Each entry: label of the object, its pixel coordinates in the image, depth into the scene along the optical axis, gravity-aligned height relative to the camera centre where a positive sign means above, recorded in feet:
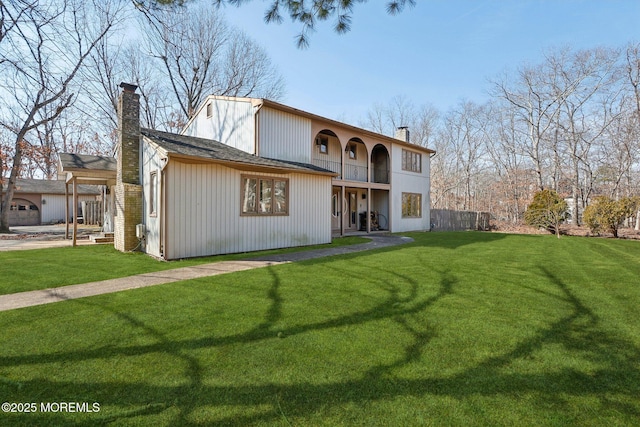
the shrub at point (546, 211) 52.58 +0.48
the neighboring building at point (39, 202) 78.48 +3.63
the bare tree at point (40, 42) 14.12 +8.48
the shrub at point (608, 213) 44.47 +0.06
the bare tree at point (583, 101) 72.74 +27.73
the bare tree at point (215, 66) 73.20 +37.08
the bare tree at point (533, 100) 78.64 +29.40
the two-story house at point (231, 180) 26.32 +3.57
